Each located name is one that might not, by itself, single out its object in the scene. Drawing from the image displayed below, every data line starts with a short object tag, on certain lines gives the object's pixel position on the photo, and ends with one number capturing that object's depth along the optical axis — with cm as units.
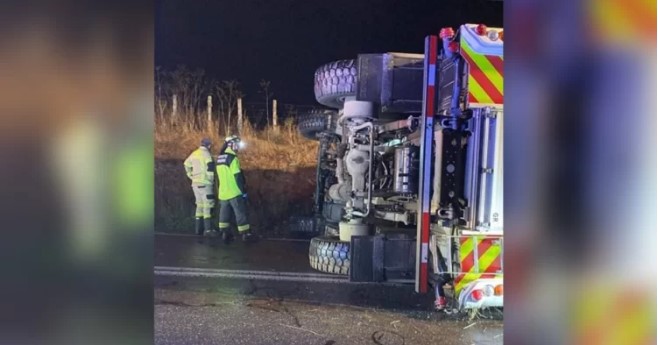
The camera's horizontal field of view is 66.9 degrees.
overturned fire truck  336
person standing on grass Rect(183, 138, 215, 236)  616
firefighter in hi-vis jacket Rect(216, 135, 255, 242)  612
